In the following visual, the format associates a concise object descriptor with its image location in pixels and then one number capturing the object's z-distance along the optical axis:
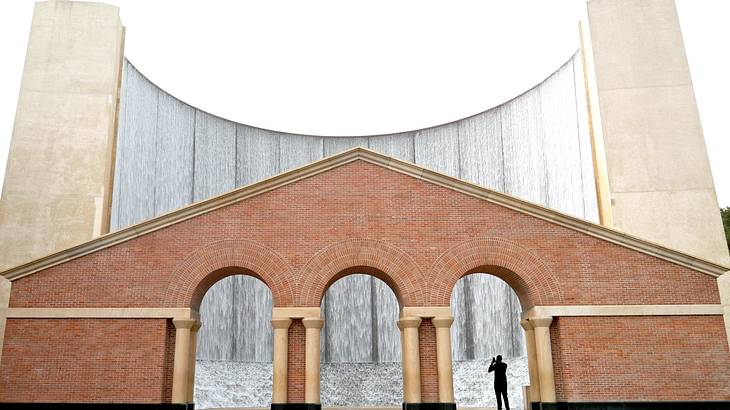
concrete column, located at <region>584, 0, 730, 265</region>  23.47
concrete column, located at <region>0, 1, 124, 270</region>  23.61
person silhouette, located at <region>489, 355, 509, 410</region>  17.54
